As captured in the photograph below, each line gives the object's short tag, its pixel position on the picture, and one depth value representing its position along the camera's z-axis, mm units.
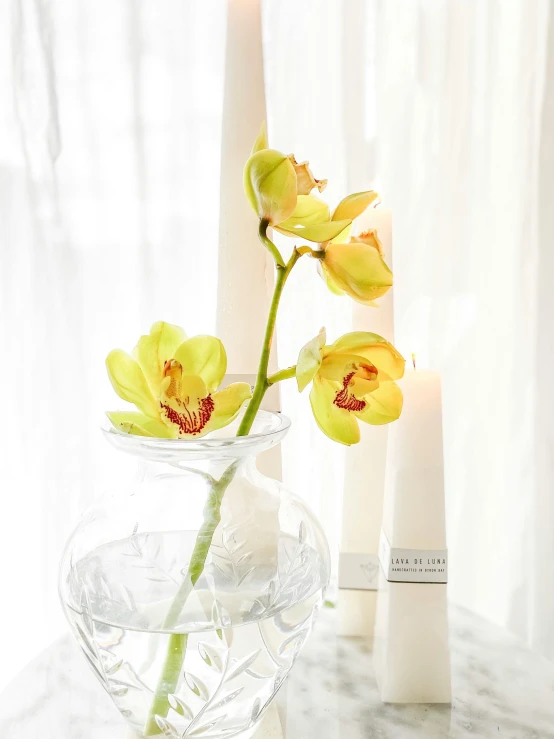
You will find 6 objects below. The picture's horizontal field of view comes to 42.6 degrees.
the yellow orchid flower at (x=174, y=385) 383
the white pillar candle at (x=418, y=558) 537
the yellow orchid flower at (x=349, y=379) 386
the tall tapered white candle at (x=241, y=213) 538
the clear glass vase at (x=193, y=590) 404
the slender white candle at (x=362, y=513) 626
